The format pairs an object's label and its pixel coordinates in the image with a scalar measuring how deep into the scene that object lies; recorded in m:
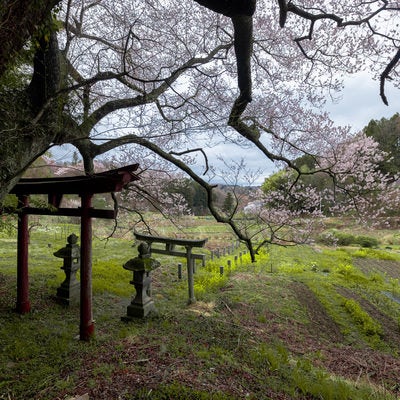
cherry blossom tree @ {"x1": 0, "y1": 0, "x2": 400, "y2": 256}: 2.64
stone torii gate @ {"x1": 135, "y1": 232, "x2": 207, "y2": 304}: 6.07
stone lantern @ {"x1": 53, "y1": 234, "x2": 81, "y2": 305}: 5.24
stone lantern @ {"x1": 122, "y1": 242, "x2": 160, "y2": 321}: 4.72
